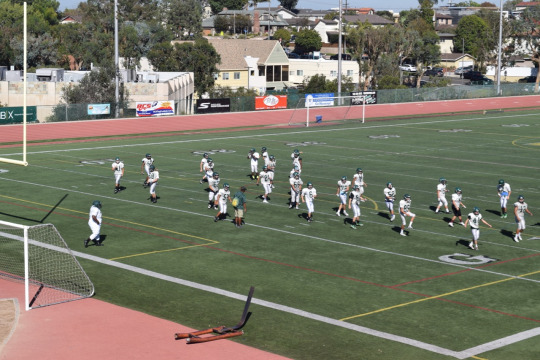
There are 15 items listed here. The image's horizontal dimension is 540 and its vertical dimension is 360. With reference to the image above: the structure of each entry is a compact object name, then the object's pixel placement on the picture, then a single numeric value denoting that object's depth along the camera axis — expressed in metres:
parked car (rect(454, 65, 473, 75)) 145.55
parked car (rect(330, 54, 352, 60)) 145.02
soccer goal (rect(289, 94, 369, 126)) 73.56
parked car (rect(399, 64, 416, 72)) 143.38
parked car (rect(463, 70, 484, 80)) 134.75
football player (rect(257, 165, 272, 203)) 35.84
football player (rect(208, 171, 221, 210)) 33.53
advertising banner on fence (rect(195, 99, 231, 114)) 73.94
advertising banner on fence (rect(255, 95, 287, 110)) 78.88
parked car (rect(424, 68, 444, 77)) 144.00
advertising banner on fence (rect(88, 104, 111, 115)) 67.44
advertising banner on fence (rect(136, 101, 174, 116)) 69.88
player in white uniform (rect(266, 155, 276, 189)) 37.16
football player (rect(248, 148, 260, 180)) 41.12
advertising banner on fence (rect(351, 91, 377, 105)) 81.12
